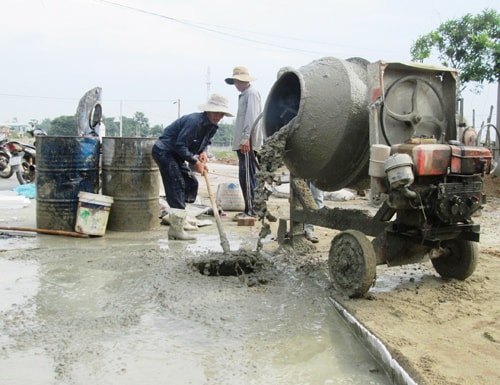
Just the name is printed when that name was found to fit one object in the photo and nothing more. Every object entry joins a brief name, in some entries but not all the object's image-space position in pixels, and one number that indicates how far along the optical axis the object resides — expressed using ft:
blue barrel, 18.03
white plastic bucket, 17.76
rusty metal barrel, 18.70
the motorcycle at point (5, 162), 39.99
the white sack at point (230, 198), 24.07
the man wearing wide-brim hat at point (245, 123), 21.18
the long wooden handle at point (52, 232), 17.75
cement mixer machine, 10.30
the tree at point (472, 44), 39.11
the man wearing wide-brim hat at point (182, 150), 17.44
